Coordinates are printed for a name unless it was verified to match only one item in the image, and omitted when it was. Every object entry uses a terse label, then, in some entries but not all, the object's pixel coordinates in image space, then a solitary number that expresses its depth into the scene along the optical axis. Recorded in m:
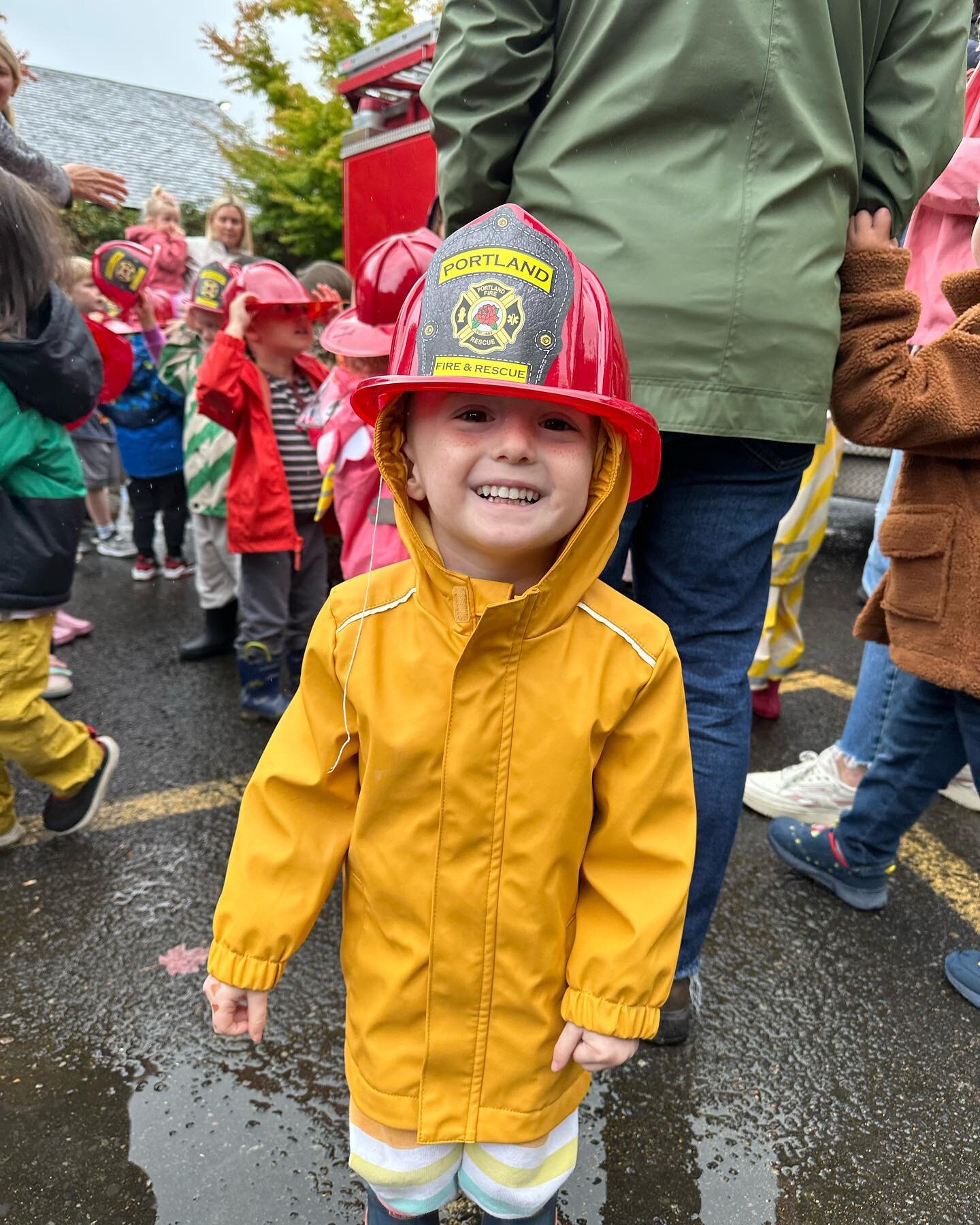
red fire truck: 6.18
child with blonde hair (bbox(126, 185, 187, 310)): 5.83
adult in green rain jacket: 1.52
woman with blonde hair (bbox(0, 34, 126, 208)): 2.91
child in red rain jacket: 3.41
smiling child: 1.15
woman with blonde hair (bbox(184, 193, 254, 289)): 6.48
